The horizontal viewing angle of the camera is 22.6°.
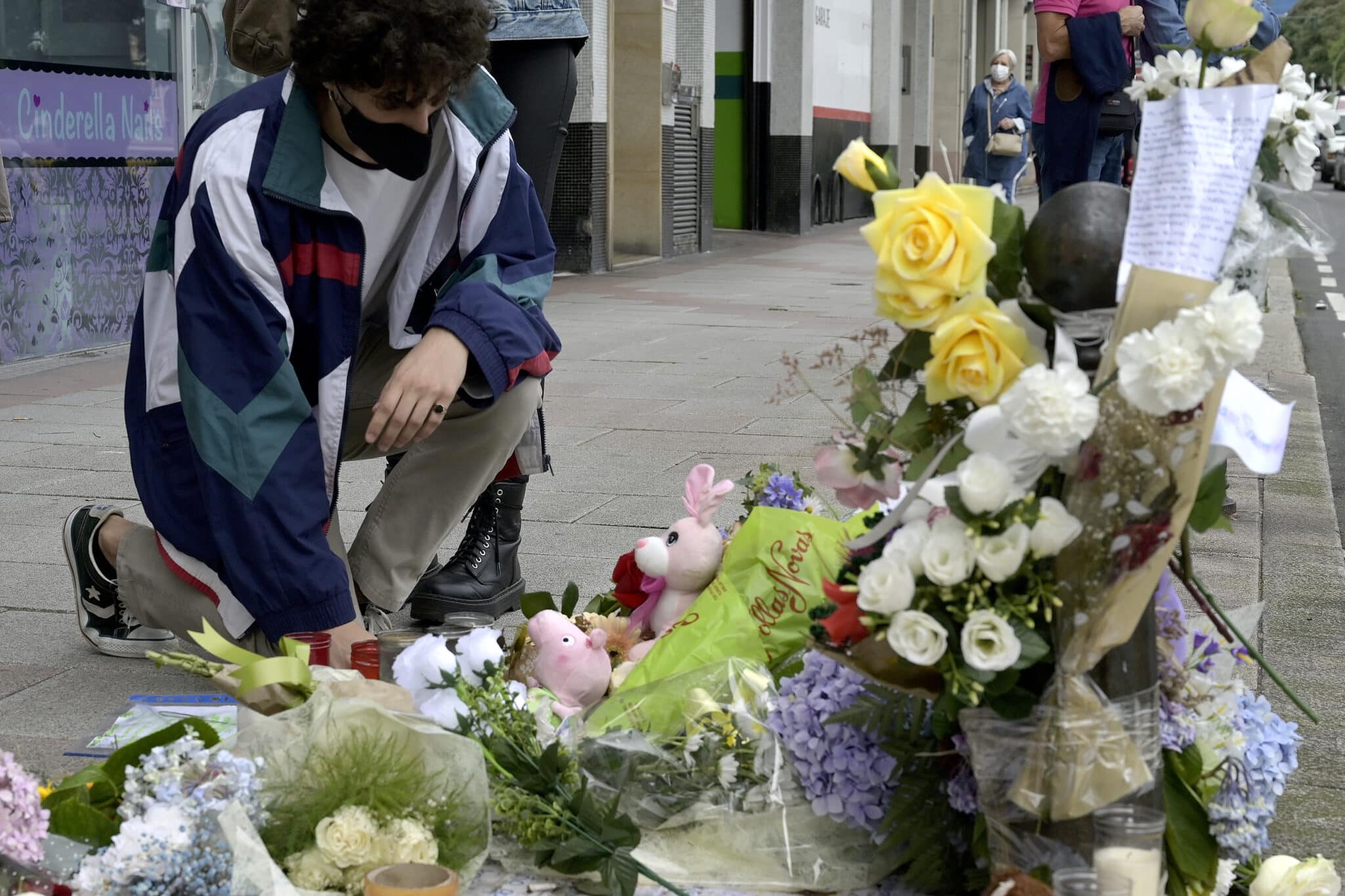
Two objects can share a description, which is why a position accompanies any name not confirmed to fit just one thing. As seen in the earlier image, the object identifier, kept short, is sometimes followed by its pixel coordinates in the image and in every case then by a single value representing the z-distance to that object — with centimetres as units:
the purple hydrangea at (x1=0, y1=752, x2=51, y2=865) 336
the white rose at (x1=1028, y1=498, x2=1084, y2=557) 325
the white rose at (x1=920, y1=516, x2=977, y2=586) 325
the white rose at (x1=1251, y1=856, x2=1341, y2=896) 346
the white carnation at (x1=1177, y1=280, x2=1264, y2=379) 318
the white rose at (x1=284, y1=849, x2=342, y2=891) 345
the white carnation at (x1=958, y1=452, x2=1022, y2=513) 324
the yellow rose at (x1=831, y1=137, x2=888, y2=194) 342
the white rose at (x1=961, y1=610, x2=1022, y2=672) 325
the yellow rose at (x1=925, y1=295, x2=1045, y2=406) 329
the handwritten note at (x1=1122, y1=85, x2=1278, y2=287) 331
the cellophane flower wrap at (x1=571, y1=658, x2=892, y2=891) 357
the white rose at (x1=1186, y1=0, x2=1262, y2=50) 335
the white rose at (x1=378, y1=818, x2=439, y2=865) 346
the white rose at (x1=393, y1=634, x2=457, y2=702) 375
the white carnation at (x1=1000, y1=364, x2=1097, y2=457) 318
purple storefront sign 795
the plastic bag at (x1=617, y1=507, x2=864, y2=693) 386
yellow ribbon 359
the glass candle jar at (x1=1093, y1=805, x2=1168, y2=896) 334
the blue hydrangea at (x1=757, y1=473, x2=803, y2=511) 412
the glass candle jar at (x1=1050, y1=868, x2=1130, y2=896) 334
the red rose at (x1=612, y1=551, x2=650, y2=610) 419
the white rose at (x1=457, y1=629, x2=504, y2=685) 375
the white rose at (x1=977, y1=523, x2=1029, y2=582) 324
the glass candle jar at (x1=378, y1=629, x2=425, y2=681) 385
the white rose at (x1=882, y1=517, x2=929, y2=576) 329
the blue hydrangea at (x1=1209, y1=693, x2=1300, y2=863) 349
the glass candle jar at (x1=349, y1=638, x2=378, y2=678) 385
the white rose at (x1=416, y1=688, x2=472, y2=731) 370
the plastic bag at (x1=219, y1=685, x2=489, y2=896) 353
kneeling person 390
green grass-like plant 348
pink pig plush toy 390
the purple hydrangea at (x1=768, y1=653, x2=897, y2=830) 351
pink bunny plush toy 404
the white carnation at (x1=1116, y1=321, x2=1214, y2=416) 317
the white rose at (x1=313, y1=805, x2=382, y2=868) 344
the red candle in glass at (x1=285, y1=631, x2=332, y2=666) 384
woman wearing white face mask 1573
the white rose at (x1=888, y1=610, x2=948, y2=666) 327
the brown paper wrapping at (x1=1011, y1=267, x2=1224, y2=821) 326
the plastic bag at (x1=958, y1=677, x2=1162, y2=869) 333
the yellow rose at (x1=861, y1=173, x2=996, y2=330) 330
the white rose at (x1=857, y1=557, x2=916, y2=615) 328
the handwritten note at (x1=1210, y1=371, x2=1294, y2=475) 333
